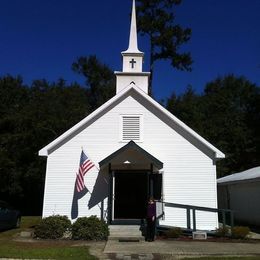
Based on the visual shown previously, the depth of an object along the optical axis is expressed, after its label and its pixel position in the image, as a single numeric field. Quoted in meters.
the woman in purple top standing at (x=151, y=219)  11.28
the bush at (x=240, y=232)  11.78
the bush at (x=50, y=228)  11.87
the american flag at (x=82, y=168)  12.92
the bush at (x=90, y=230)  11.61
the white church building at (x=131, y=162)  13.46
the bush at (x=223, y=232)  12.16
